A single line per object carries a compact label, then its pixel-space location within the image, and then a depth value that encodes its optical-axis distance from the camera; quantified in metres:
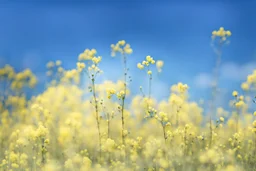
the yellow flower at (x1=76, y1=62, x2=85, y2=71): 6.09
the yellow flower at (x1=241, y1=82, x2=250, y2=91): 7.81
